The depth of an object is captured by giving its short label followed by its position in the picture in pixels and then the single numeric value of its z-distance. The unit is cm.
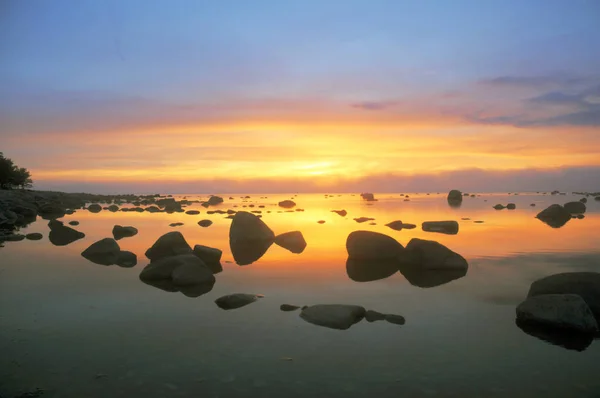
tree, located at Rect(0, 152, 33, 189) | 7419
